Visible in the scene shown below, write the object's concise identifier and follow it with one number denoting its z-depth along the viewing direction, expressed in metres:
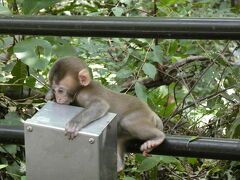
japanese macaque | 2.09
